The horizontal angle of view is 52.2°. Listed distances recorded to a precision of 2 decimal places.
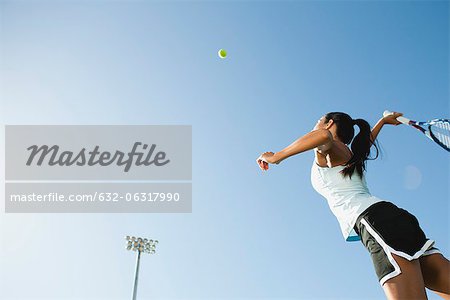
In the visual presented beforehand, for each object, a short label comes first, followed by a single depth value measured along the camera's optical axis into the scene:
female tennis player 3.18
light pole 28.58
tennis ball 11.41
